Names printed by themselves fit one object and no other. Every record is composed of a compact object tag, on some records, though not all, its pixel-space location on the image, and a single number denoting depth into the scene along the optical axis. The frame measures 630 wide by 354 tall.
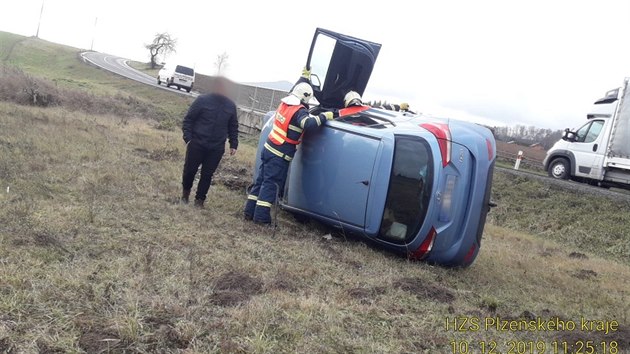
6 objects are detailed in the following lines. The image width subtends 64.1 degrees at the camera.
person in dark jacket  5.96
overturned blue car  4.72
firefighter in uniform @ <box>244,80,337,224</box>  5.39
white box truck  12.85
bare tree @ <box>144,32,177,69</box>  56.34
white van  31.00
